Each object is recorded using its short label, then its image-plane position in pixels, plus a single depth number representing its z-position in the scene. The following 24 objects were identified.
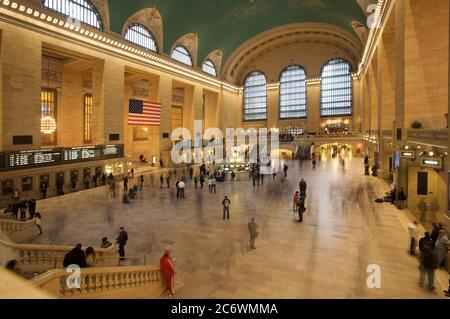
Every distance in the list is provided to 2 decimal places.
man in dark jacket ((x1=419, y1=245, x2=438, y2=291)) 5.04
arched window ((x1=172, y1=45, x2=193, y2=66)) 27.08
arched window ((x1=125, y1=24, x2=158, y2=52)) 21.29
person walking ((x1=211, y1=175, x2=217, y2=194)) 14.52
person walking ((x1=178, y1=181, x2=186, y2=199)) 13.12
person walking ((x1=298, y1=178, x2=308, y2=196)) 11.67
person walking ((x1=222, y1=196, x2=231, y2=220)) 9.73
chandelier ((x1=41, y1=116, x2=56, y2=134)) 13.65
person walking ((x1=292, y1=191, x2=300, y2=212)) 10.23
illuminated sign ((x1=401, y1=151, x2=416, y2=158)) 9.68
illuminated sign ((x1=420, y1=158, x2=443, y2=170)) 7.79
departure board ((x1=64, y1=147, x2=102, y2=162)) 15.51
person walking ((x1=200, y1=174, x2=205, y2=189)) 15.73
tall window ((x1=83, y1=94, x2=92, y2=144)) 22.36
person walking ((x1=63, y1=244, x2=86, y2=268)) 4.76
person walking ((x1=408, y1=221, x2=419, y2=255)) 6.65
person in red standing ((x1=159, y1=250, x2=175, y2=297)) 5.18
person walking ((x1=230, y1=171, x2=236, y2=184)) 17.28
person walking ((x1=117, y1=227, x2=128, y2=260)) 6.88
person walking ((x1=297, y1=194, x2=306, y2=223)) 9.35
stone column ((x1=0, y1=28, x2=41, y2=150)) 13.05
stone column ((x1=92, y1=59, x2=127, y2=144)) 18.52
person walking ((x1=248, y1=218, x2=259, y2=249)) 7.13
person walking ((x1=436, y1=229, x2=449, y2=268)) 5.70
